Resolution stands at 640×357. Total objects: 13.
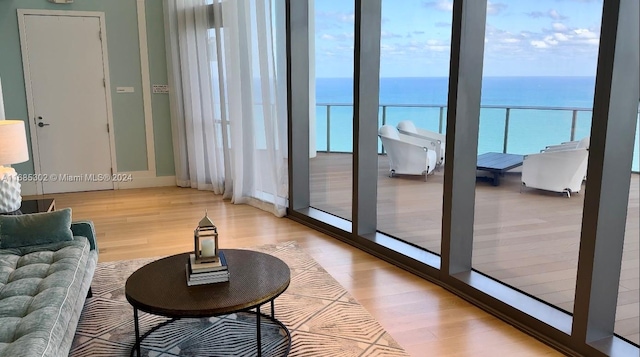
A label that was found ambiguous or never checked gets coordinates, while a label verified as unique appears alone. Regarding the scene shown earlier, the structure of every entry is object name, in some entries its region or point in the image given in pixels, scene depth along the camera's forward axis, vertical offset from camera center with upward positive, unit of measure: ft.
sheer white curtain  16.29 -0.21
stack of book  7.50 -2.78
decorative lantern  7.75 -2.39
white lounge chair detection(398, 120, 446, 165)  12.25 -1.17
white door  19.30 -0.32
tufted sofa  6.10 -3.00
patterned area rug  8.25 -4.30
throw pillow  9.42 -2.65
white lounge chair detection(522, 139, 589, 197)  8.90 -1.52
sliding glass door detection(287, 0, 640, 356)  7.71 -1.19
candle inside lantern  7.79 -2.47
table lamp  10.86 -1.42
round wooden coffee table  6.80 -2.94
